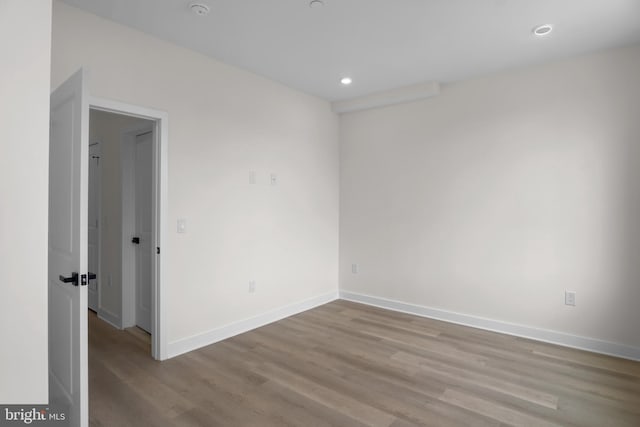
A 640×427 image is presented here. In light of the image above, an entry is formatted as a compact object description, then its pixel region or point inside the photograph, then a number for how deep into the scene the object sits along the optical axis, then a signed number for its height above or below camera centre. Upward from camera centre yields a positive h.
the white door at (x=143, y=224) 3.59 -0.06
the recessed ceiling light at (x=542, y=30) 2.66 +1.46
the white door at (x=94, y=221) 4.14 -0.04
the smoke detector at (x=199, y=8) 2.38 +1.47
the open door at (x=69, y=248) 1.77 -0.17
